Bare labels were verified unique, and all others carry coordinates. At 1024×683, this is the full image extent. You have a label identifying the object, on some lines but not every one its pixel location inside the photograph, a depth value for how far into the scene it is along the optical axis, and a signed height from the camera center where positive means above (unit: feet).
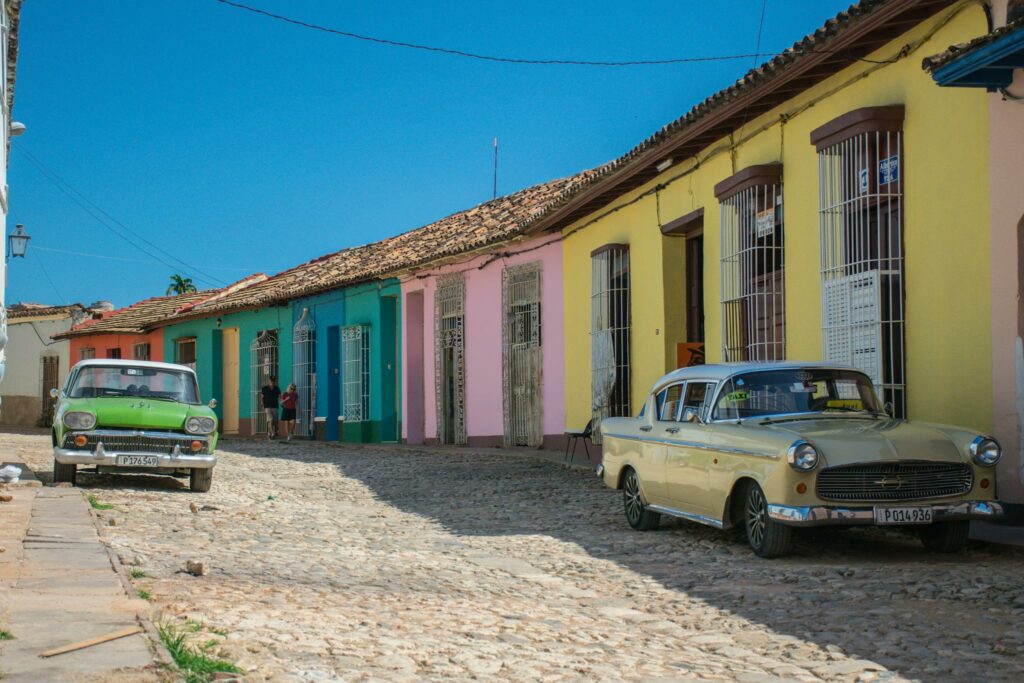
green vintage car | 40.88 -1.75
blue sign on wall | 33.83 +5.74
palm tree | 210.38 +16.65
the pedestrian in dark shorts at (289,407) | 91.61 -2.17
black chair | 52.95 -3.09
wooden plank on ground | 14.88 -3.37
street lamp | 88.94 +10.38
